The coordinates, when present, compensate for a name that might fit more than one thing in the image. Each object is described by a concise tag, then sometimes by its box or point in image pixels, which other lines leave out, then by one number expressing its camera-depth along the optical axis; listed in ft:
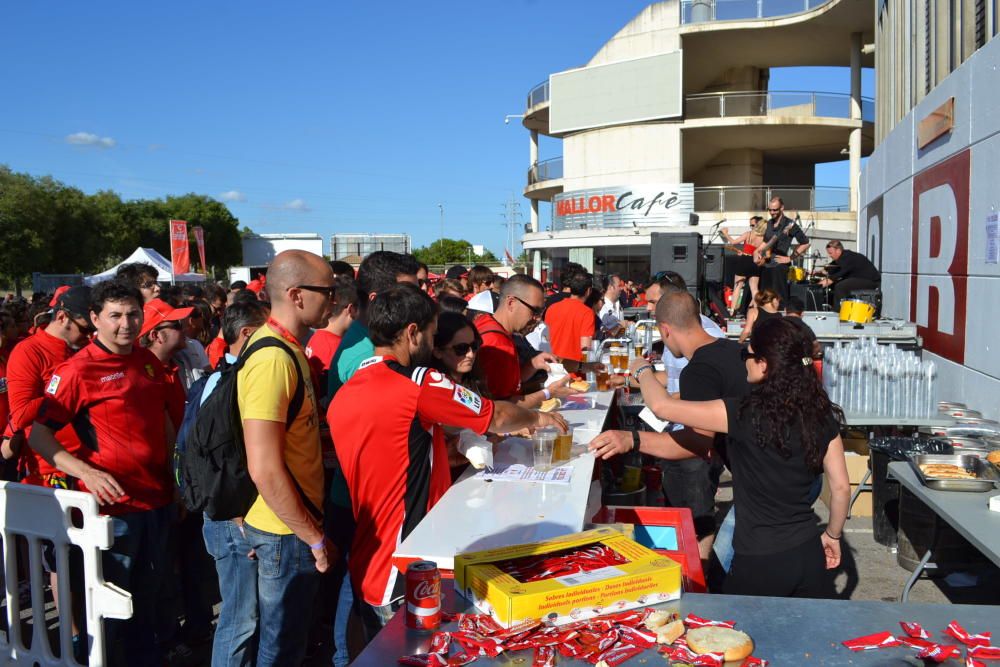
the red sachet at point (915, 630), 6.37
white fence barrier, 9.70
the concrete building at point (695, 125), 99.71
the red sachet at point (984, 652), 6.01
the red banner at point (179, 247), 85.81
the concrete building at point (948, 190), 22.44
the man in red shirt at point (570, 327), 26.22
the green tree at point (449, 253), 322.75
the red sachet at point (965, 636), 6.23
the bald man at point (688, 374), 12.65
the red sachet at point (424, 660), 6.16
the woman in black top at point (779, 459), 10.09
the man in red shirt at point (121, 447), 11.91
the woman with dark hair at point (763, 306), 31.58
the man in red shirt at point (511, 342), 15.19
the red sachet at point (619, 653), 6.13
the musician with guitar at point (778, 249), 40.68
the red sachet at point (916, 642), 6.21
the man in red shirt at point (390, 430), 9.71
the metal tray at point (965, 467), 13.67
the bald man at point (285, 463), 9.12
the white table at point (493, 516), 8.68
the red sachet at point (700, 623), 6.61
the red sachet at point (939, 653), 6.03
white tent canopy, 83.31
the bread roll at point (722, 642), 6.03
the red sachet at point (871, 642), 6.21
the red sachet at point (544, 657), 5.99
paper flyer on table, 11.02
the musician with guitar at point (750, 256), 41.57
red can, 6.70
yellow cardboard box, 6.44
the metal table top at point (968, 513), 11.37
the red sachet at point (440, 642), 6.34
